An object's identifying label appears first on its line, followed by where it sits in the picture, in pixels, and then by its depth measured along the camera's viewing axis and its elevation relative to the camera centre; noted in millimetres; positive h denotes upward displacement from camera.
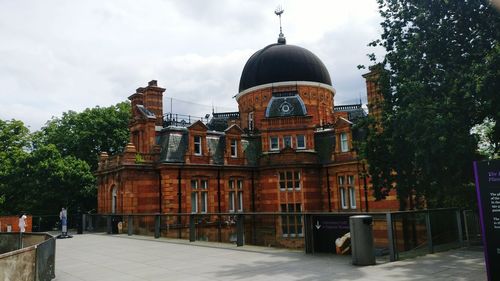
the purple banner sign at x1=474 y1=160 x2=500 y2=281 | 7254 -231
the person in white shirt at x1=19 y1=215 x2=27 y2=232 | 25078 -631
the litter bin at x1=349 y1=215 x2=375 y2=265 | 11133 -1070
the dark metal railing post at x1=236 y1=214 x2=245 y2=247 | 16031 -995
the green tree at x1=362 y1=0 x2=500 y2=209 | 14031 +3607
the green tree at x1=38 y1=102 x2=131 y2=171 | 44562 +8262
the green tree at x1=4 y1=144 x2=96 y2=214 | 35969 +2552
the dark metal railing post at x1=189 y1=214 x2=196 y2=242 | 18641 -1027
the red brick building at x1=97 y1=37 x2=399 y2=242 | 29391 +2802
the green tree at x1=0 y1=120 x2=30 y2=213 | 36531 +5974
